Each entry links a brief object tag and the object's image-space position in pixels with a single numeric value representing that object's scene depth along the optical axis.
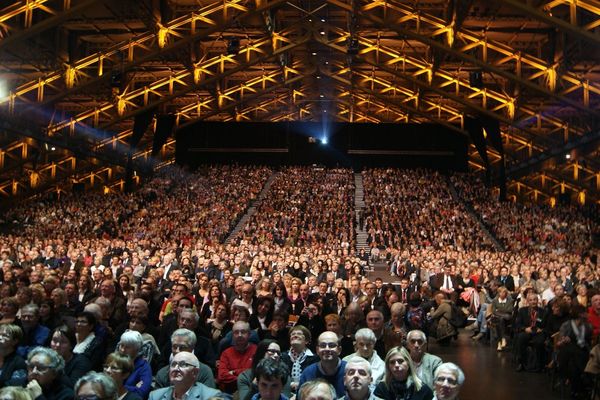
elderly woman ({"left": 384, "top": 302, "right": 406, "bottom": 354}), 6.23
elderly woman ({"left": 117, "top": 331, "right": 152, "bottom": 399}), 5.17
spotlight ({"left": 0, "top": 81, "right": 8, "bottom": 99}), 26.12
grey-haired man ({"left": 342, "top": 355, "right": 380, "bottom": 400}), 4.12
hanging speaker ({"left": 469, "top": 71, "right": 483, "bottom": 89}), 25.80
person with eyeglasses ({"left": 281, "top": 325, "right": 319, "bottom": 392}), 5.59
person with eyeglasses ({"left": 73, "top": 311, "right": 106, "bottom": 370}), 5.95
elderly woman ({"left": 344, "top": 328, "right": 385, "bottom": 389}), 5.27
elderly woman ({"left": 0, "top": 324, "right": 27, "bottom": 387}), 4.96
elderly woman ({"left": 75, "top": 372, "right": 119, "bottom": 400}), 3.72
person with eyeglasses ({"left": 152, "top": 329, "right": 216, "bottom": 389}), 5.20
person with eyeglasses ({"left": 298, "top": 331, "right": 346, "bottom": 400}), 4.83
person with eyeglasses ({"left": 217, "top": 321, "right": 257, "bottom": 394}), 5.93
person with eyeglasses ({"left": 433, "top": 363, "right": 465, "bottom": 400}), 4.09
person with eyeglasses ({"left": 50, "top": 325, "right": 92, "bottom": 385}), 5.41
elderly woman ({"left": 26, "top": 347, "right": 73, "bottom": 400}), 4.45
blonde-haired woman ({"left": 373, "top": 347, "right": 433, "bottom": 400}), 4.62
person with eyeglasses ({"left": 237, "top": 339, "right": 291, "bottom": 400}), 5.02
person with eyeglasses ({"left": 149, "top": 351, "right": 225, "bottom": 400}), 4.38
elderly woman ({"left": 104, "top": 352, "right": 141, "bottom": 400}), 4.65
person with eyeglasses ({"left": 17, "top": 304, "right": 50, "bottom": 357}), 6.32
